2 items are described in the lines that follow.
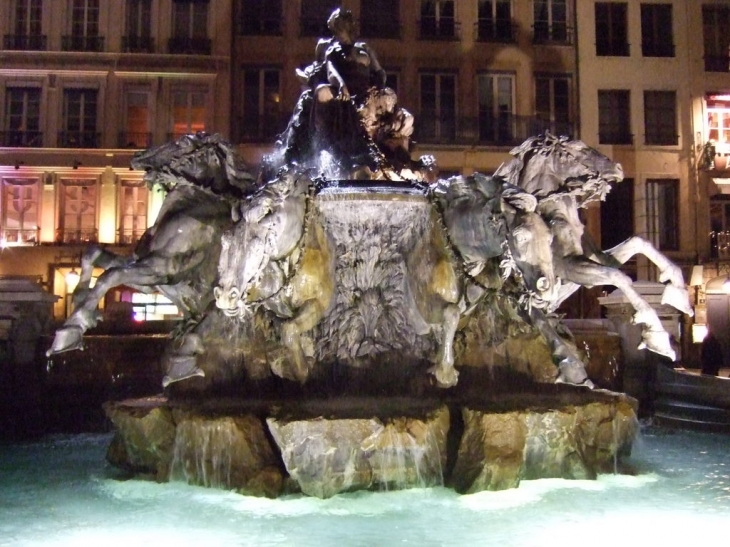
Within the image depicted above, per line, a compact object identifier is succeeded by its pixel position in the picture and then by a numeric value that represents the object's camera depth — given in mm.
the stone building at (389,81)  30656
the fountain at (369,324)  6973
